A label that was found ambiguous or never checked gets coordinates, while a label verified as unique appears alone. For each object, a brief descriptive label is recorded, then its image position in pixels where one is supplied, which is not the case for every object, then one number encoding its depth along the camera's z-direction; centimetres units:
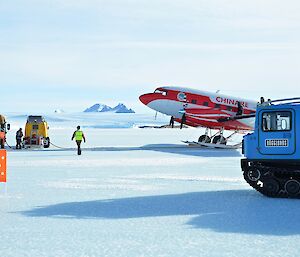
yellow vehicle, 3638
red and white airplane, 3734
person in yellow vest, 2883
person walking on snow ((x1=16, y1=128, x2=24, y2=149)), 3531
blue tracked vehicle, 1330
